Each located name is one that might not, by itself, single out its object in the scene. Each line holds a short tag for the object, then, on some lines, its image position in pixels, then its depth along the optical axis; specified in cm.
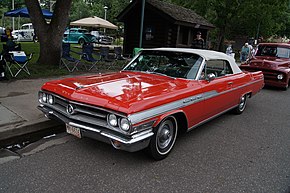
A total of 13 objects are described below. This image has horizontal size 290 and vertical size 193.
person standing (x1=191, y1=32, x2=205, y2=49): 1255
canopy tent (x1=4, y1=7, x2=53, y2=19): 1489
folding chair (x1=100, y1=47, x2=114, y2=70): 1074
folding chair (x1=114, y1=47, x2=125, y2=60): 1185
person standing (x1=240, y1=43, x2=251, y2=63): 1691
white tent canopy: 1944
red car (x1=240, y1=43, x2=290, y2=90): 969
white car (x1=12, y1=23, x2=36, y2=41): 2619
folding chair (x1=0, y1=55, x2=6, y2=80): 718
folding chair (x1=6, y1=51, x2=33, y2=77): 780
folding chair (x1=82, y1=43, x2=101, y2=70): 1053
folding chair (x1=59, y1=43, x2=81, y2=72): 988
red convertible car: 314
